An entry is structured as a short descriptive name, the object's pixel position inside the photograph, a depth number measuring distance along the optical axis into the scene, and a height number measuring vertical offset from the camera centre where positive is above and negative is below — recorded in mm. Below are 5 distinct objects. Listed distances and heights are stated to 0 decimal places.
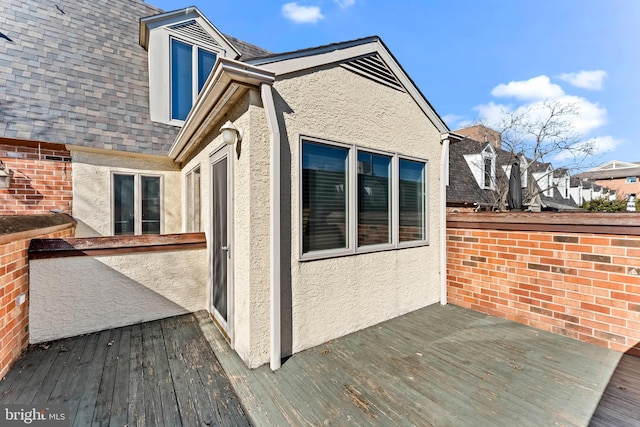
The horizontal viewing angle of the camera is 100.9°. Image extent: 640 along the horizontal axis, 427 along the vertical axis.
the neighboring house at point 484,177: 14727 +2146
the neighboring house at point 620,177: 36250 +4640
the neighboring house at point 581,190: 26281 +2017
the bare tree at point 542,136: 13539 +4071
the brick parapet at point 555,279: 3598 -1108
